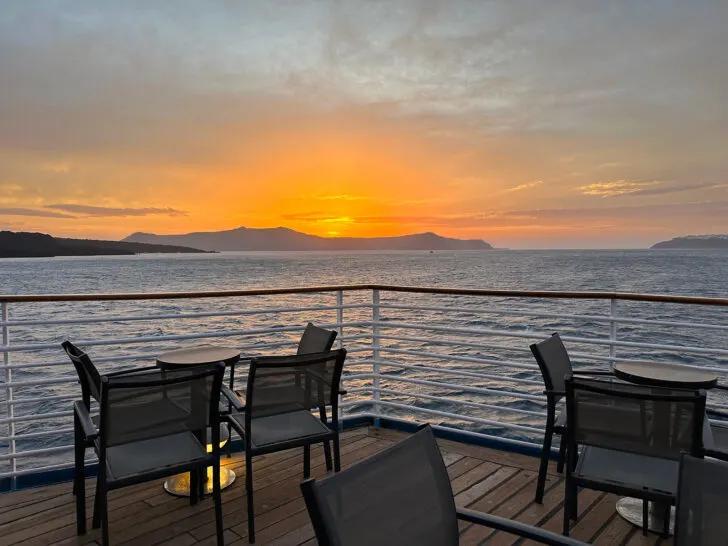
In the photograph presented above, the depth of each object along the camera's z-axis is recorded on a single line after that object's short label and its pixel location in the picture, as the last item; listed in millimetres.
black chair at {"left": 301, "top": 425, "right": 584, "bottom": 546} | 962
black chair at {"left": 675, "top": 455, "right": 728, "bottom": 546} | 1037
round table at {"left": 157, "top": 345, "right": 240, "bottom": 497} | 2627
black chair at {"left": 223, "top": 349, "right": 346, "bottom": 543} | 2143
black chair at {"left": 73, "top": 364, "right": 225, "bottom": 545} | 1810
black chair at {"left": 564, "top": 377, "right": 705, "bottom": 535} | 1709
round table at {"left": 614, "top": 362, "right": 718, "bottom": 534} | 2268
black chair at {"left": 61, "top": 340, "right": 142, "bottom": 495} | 2018
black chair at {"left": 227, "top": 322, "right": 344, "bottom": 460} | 2760
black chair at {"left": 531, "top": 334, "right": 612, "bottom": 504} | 2418
